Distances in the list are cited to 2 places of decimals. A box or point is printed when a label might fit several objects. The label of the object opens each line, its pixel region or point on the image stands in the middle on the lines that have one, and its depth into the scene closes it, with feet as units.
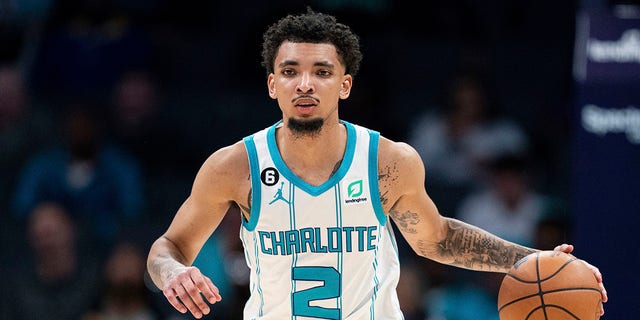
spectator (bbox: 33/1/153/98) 64.85
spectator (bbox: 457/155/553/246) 57.11
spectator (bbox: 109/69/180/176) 63.46
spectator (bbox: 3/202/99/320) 56.18
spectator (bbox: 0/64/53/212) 64.39
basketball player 32.14
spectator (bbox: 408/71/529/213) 61.77
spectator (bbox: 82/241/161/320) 54.24
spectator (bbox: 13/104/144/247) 60.54
